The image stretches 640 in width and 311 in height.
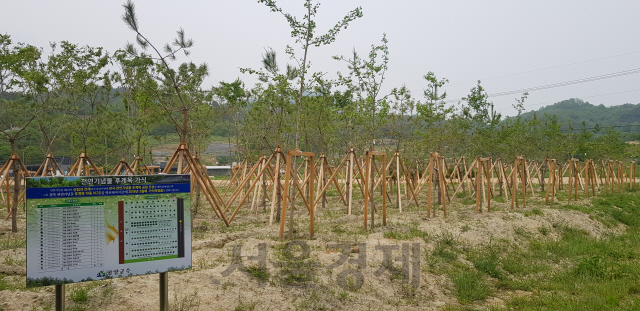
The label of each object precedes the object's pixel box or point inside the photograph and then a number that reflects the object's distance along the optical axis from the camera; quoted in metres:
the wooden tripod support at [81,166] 9.85
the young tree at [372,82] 15.89
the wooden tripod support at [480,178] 11.90
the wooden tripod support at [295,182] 7.73
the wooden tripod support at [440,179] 10.98
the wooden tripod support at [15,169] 8.64
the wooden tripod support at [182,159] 8.50
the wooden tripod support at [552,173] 14.78
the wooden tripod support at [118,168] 10.59
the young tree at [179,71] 8.42
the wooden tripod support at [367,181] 9.08
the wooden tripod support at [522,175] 13.13
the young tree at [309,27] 11.96
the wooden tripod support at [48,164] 10.42
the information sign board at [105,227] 3.58
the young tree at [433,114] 18.41
